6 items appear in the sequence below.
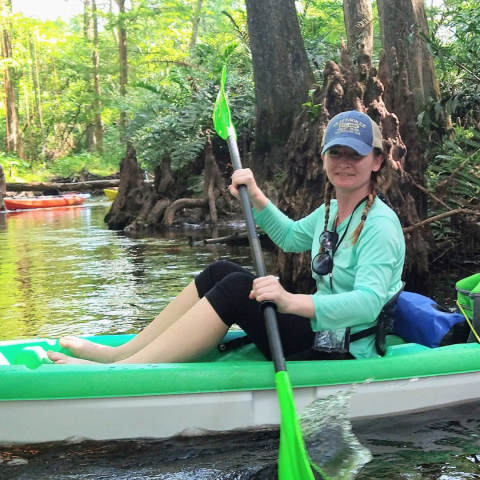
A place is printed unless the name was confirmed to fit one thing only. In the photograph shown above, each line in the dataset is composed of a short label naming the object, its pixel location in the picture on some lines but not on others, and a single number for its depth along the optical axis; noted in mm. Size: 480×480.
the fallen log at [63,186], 16656
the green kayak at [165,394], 2178
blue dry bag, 2533
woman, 2105
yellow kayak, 15615
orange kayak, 14773
